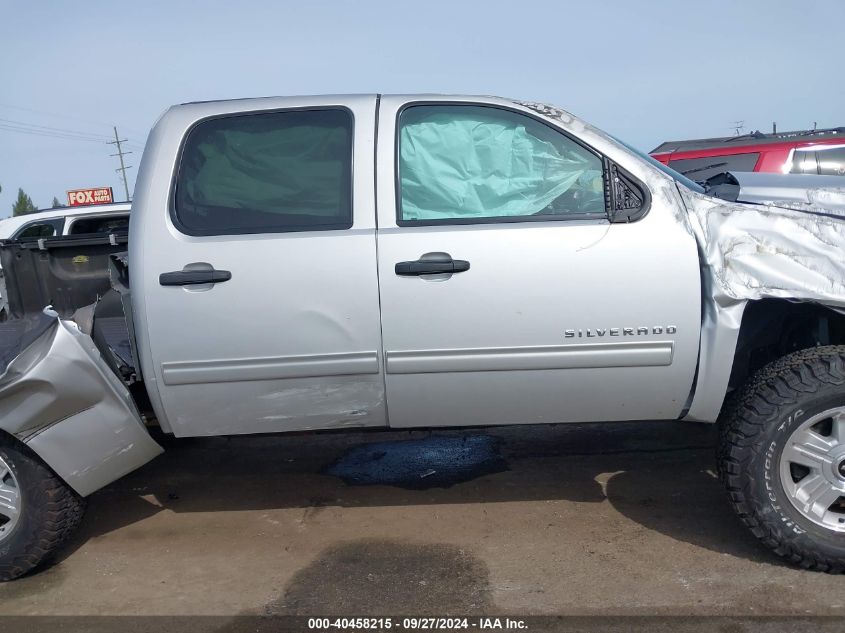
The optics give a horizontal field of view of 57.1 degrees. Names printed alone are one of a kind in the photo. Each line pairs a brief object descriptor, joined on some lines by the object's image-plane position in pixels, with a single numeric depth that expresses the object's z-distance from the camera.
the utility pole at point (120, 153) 57.77
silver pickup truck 3.12
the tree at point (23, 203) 64.68
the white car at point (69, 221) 8.59
